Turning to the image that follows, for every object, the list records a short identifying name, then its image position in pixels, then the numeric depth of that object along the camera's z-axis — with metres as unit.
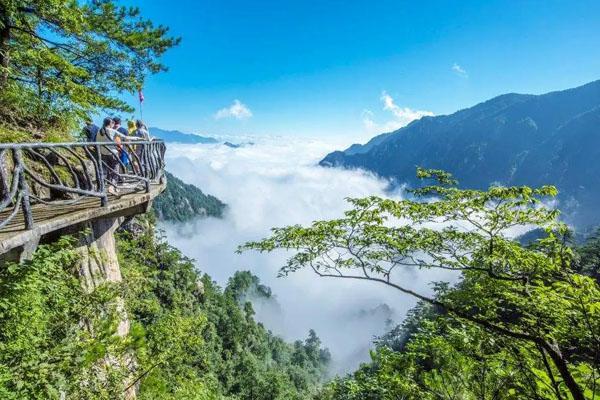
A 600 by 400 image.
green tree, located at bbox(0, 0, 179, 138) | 9.98
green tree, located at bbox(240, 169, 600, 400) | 5.02
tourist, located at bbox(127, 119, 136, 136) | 13.23
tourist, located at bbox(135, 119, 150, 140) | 12.81
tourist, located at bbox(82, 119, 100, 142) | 10.21
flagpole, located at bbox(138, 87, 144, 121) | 15.46
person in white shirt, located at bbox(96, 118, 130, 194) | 9.80
